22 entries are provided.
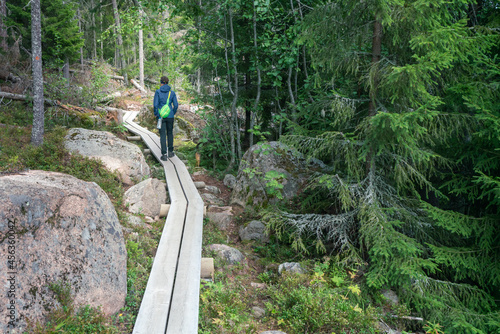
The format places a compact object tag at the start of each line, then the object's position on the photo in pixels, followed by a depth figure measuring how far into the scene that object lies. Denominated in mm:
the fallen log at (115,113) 15672
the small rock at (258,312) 5344
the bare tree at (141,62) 29002
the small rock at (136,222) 6934
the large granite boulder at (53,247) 3682
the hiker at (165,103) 10206
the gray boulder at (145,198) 7931
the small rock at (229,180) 11758
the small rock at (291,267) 6412
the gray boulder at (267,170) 9141
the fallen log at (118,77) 31234
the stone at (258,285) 6221
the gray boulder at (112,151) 9438
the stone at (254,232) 8211
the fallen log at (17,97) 12977
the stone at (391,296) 6055
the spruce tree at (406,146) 5469
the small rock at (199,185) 10247
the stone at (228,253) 6828
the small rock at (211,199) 9867
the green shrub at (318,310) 4984
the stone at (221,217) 8680
